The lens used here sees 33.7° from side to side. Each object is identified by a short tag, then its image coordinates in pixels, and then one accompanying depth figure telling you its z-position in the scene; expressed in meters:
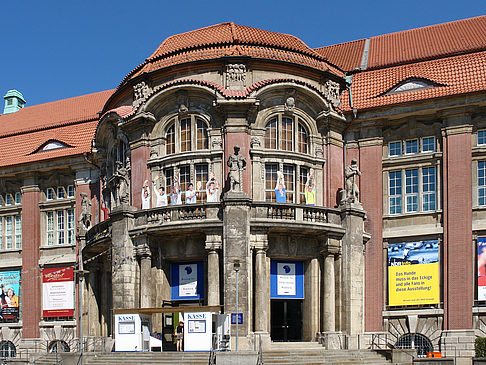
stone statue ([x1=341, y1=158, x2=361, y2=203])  36.25
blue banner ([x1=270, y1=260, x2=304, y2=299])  35.44
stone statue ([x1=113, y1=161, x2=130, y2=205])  36.78
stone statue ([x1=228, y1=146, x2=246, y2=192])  33.94
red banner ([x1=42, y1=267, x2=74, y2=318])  44.66
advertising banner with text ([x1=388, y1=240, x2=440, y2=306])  35.94
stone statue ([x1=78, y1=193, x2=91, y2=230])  43.06
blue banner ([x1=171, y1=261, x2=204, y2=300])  35.56
